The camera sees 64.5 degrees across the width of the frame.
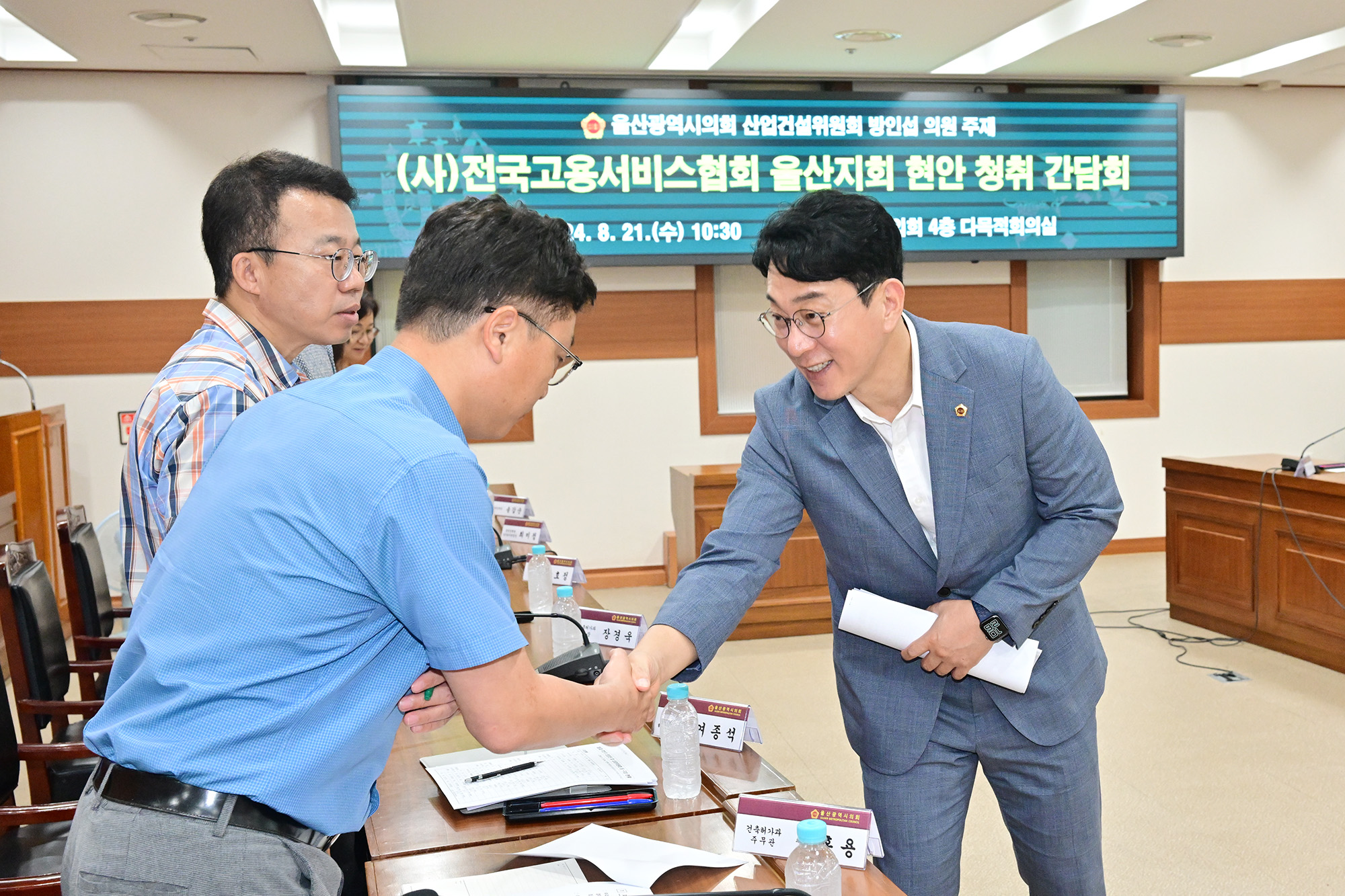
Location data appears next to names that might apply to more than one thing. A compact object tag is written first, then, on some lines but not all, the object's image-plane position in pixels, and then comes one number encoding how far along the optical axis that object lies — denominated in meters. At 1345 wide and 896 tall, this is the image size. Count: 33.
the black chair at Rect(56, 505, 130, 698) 2.95
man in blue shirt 1.05
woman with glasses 4.05
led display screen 5.64
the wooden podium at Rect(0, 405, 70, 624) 4.59
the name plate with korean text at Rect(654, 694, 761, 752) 1.83
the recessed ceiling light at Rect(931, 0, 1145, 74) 5.26
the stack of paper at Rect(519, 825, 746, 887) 1.36
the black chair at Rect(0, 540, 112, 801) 2.38
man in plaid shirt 1.89
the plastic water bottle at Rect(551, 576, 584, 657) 2.59
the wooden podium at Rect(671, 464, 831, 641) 5.26
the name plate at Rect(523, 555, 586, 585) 3.09
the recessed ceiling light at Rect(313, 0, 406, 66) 5.35
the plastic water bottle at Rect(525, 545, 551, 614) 3.06
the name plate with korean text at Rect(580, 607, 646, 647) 2.33
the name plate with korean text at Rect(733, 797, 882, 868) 1.40
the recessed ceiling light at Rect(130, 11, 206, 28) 4.69
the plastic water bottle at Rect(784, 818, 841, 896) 1.32
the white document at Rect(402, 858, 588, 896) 1.34
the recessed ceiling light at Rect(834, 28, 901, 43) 5.35
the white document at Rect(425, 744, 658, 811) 1.62
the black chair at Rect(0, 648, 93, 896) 1.75
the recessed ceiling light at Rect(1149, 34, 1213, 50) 5.63
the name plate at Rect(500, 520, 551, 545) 3.58
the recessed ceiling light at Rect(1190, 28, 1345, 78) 5.90
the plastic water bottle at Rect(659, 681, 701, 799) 1.65
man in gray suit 1.69
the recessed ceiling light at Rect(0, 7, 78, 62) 5.31
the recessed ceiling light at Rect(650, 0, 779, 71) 5.20
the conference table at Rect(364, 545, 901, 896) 1.38
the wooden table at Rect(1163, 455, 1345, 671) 4.44
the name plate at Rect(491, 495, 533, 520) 4.07
